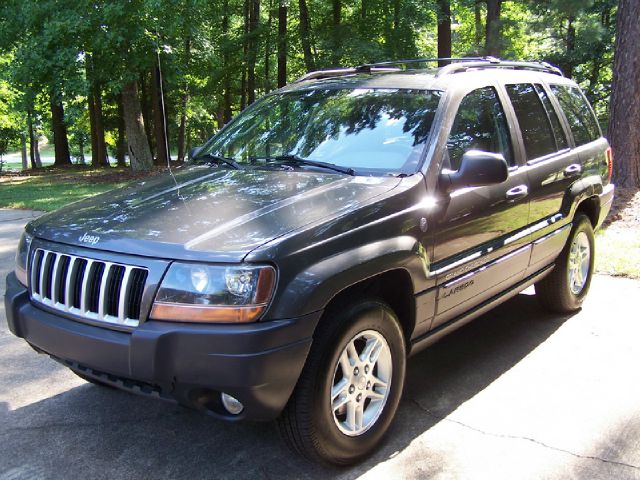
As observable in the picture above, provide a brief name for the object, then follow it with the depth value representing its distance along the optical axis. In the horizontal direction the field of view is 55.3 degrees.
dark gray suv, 2.49
